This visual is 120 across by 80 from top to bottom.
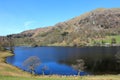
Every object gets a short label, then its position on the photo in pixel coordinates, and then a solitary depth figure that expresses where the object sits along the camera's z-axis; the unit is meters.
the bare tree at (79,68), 49.40
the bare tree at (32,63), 47.99
